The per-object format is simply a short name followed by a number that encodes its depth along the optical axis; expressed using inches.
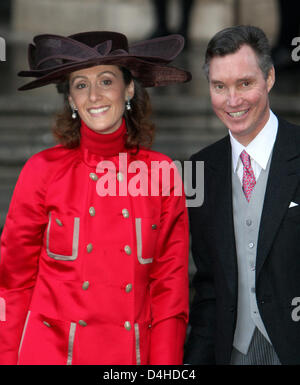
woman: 188.2
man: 190.4
